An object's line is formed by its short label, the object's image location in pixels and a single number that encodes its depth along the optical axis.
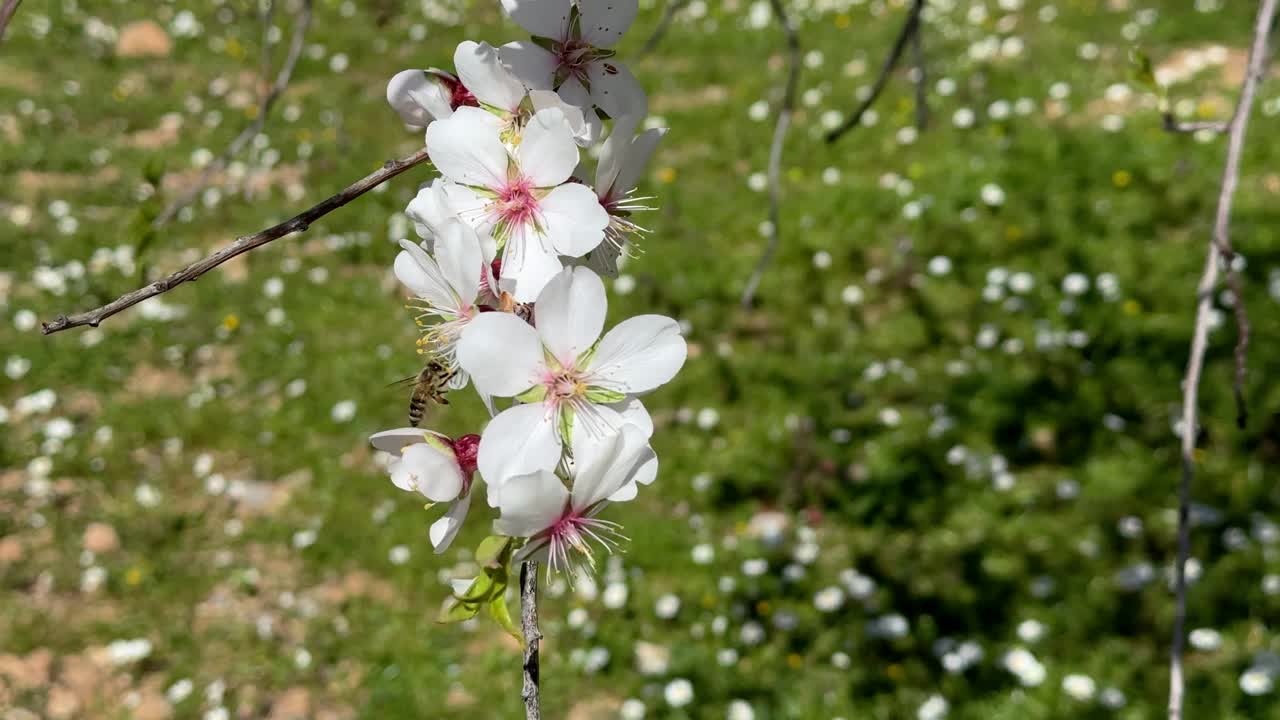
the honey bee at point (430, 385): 0.28
